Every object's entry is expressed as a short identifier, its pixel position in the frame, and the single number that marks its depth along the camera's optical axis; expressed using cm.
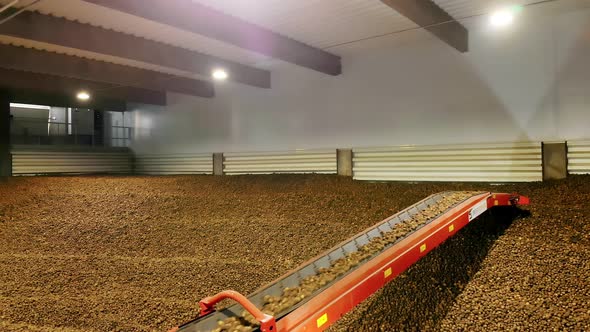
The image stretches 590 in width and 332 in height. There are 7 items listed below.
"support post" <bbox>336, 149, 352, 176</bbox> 727
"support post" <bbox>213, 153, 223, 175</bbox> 955
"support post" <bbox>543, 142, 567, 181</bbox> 513
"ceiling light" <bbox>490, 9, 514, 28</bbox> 514
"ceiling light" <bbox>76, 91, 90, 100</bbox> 975
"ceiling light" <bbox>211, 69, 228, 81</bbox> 732
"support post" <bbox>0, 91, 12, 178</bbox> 991
